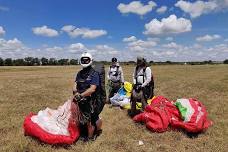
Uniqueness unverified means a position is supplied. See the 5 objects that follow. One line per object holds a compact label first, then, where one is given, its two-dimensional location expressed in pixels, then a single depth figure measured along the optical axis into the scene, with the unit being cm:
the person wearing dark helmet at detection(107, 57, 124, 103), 560
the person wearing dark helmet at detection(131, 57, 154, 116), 425
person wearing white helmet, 311
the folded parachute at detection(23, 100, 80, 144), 314
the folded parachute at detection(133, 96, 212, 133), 358
